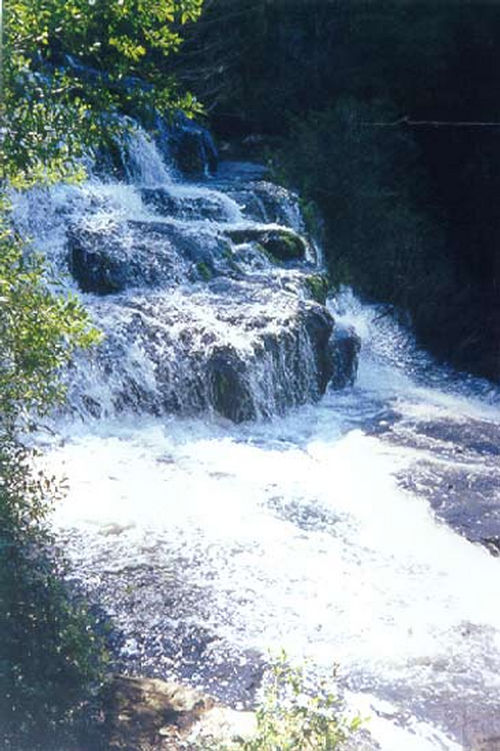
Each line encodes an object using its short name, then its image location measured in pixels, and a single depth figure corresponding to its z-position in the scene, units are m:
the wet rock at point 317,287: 11.88
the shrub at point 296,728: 3.51
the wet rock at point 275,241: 12.65
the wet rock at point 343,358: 11.59
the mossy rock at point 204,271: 11.23
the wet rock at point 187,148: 16.44
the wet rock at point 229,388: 9.58
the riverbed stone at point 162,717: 4.36
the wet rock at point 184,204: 12.99
